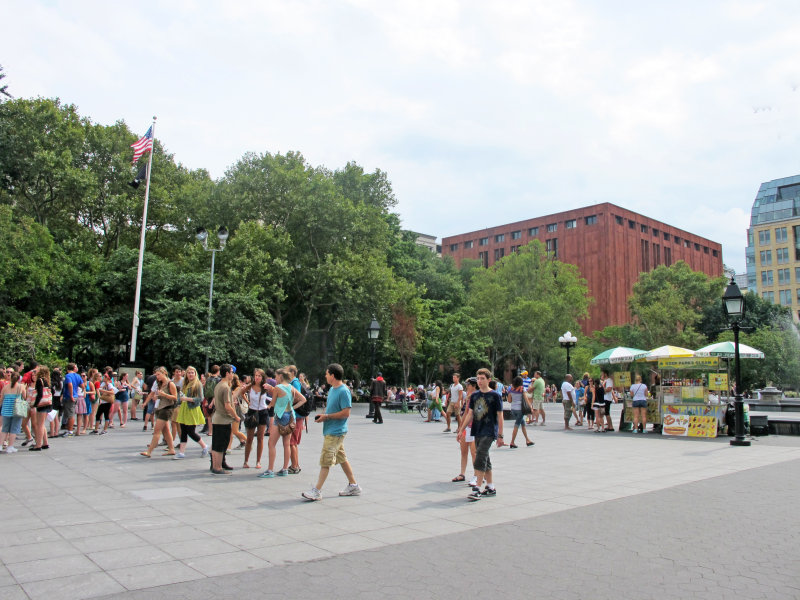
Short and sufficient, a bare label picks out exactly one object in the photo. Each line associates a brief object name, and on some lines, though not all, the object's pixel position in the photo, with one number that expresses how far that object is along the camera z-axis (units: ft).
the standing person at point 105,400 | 55.77
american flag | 89.86
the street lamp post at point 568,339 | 85.00
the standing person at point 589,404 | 67.10
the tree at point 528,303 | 188.14
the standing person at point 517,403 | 49.08
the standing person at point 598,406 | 64.30
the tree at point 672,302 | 181.88
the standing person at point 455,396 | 61.16
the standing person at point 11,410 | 39.73
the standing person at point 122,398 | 64.41
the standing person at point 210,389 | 43.70
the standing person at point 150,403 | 52.94
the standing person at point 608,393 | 65.67
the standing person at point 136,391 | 70.85
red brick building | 258.37
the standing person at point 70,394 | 48.34
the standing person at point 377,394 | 73.92
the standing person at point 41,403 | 40.73
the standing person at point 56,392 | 48.19
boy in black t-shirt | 27.12
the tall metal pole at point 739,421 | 50.67
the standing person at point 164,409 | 38.73
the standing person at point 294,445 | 33.06
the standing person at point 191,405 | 37.60
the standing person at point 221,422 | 32.12
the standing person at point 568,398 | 69.51
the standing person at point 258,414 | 34.73
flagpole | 90.88
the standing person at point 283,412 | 30.96
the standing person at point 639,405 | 62.28
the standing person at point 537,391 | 67.83
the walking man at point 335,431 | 26.14
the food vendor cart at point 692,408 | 58.65
